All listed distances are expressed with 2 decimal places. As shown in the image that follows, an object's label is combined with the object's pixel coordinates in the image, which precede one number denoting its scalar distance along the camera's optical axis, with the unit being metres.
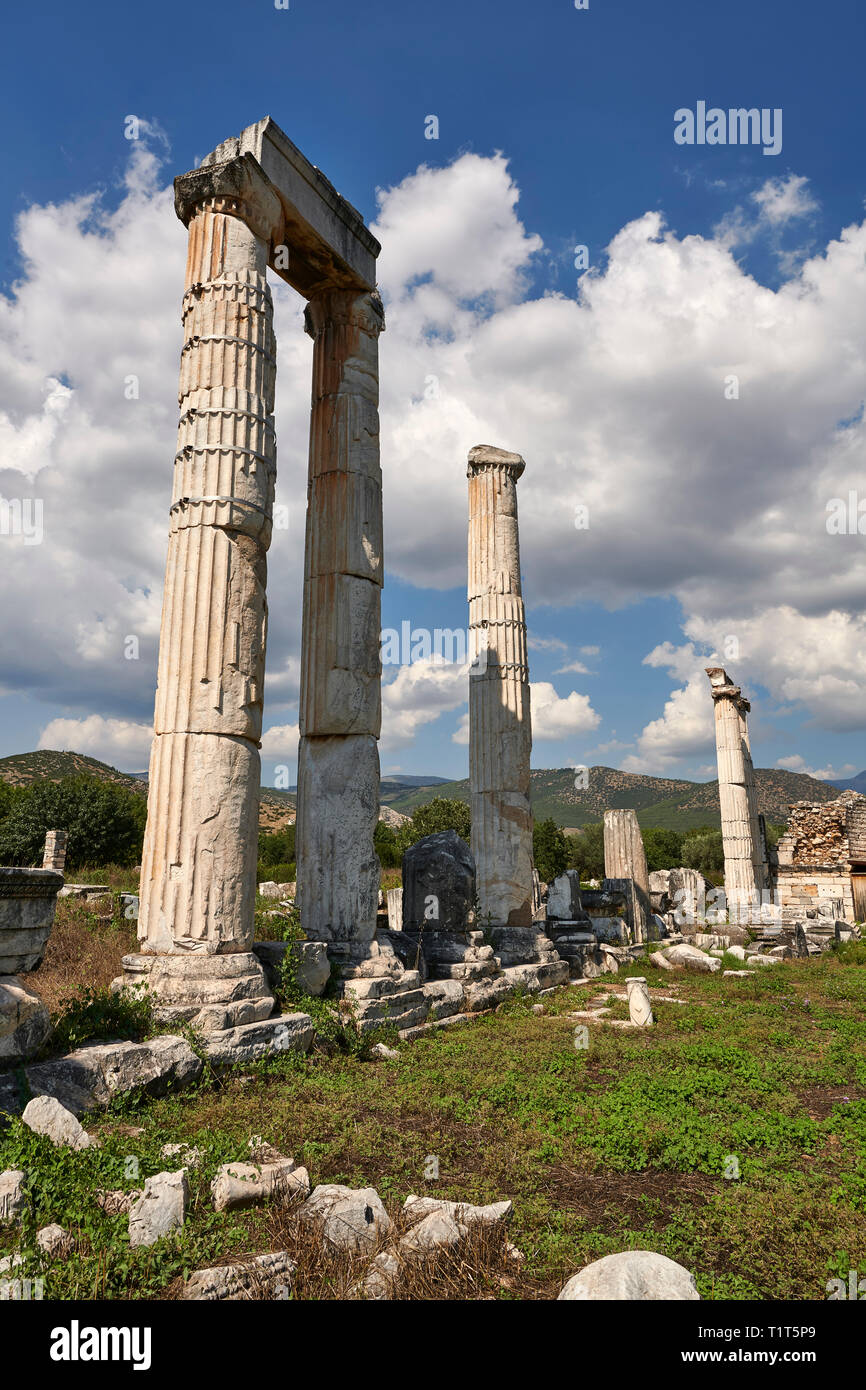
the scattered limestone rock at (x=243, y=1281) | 2.90
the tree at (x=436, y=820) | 40.31
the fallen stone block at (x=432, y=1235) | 3.26
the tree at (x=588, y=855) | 55.84
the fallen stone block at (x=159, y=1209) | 3.30
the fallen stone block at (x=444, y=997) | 8.62
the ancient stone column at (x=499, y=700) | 12.64
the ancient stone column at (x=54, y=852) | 26.27
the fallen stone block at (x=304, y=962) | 7.27
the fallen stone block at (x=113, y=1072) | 4.70
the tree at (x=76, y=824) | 32.19
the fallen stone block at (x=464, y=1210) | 3.54
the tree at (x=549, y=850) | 41.50
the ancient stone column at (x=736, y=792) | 23.94
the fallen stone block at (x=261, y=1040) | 5.89
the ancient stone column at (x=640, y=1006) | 8.67
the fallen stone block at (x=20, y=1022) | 4.60
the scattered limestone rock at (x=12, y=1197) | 3.40
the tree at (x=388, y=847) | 34.47
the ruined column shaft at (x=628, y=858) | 18.69
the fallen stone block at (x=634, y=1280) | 2.72
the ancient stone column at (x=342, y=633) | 8.57
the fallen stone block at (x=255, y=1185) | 3.67
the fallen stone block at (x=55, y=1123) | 3.98
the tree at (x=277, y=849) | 42.72
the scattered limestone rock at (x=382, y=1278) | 2.99
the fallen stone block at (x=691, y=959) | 14.16
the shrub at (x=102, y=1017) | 5.38
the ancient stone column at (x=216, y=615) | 6.57
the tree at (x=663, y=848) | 52.69
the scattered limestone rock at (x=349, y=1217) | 3.37
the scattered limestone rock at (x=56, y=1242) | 3.14
